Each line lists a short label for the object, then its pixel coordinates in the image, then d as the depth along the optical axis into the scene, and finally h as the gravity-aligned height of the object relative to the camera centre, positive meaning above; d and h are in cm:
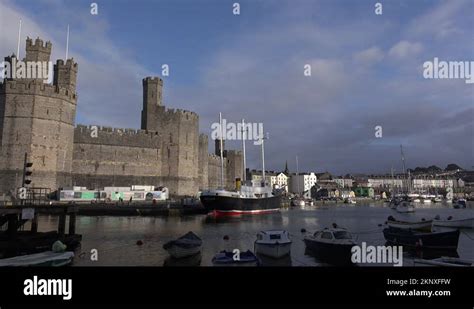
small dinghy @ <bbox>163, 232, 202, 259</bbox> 1675 -293
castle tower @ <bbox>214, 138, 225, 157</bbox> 8206 +882
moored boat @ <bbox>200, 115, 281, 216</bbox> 4341 -186
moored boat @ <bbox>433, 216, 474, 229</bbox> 3056 -312
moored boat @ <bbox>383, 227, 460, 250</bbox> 1950 -296
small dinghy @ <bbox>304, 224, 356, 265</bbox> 1663 -288
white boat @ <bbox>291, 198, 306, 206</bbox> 8630 -428
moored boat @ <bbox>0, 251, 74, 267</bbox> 1233 -278
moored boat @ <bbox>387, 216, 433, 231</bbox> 2319 -255
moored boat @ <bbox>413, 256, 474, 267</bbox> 1189 -261
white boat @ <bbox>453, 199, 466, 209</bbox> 7510 -386
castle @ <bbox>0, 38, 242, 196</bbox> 4566 +637
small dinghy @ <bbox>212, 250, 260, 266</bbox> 1304 -276
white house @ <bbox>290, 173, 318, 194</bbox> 15800 +131
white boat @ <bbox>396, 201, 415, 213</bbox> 5599 -341
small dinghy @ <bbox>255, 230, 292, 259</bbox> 1680 -276
